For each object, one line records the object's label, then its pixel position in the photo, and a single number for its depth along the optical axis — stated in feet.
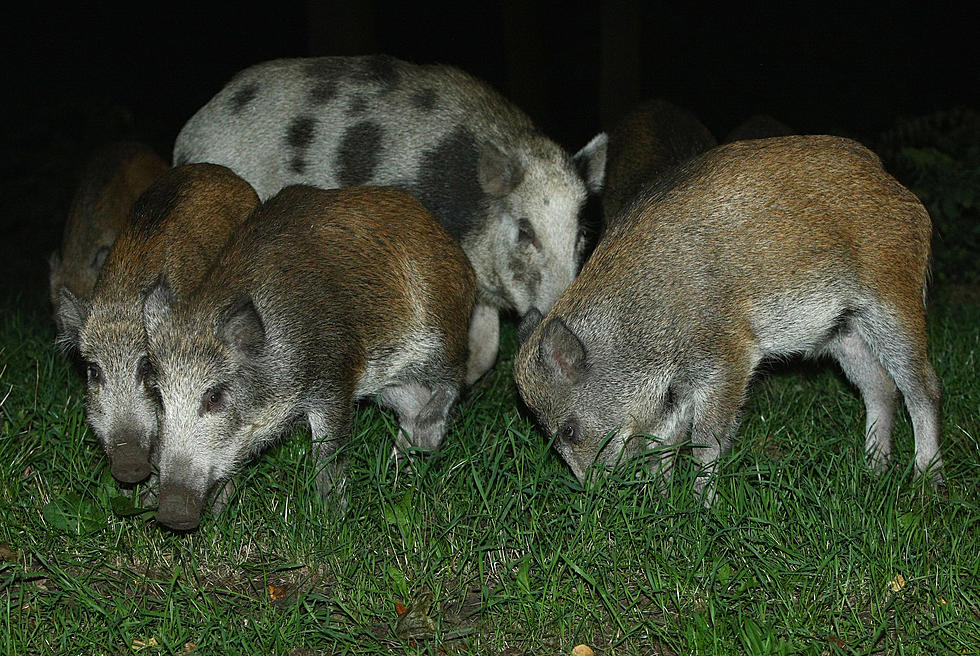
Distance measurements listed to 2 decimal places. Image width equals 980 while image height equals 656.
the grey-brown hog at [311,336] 14.82
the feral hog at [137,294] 16.38
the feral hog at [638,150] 23.12
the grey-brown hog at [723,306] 15.58
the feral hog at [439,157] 21.72
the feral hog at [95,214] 21.75
